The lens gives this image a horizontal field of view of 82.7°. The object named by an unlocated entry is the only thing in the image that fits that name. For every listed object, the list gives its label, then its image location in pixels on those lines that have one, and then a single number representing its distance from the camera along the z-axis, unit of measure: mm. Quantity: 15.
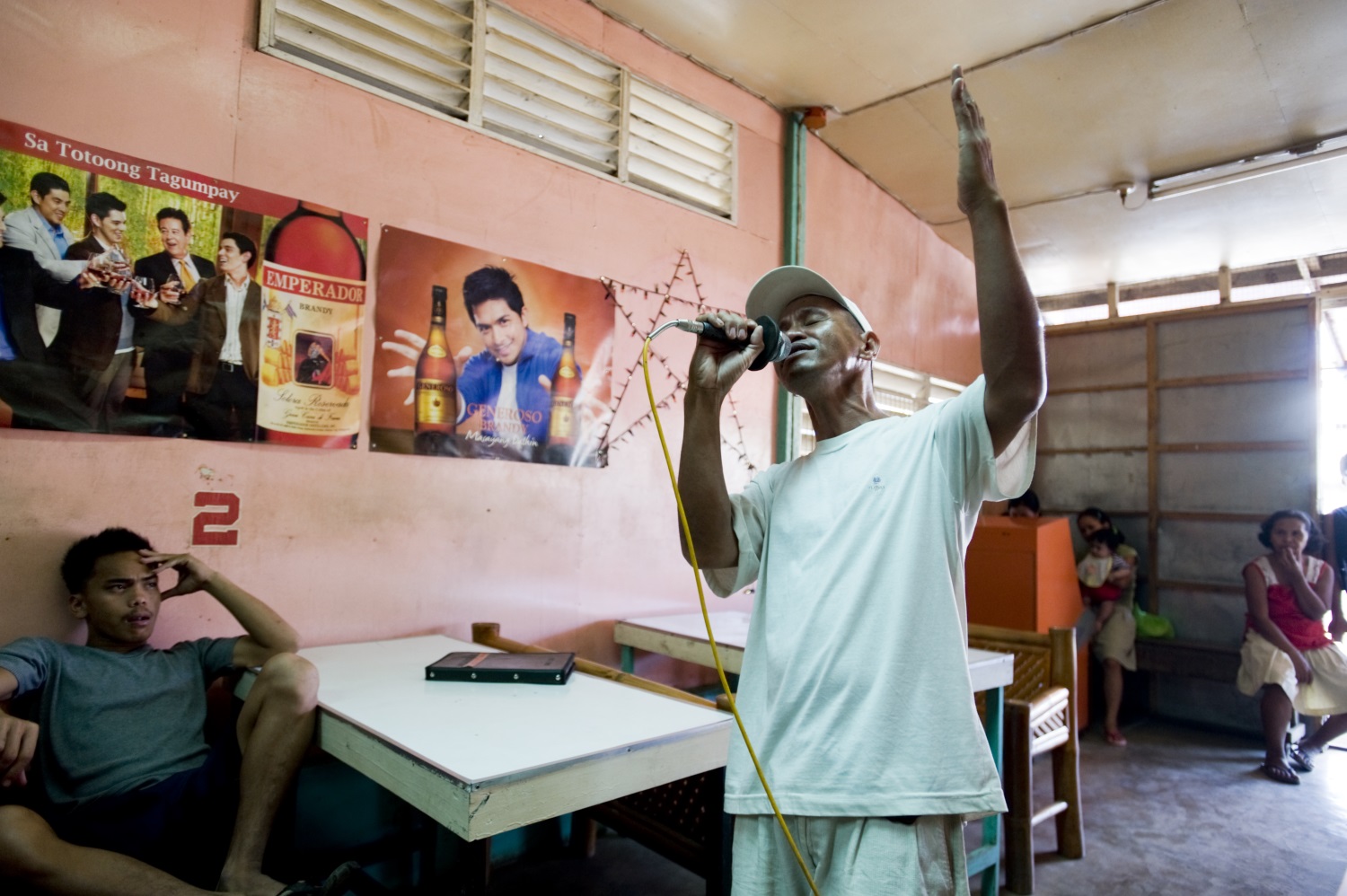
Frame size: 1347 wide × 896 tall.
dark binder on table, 1712
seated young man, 1377
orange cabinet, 4285
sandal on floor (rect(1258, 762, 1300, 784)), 3803
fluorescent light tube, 3701
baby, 4859
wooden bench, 4719
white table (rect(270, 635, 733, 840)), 1145
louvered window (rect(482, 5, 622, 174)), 2555
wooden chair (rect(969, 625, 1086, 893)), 2555
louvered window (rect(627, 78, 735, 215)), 3002
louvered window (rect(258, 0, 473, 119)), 2139
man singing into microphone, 972
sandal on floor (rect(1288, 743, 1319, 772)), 4000
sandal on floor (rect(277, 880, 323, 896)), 1392
